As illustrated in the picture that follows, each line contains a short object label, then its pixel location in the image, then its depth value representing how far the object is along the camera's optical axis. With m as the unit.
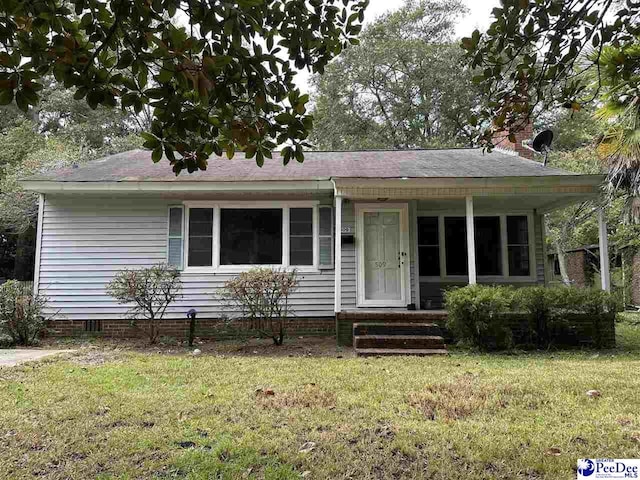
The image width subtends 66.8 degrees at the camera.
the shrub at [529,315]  7.15
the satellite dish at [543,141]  10.73
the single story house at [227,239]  8.97
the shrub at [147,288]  7.67
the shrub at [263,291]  7.55
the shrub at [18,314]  7.94
